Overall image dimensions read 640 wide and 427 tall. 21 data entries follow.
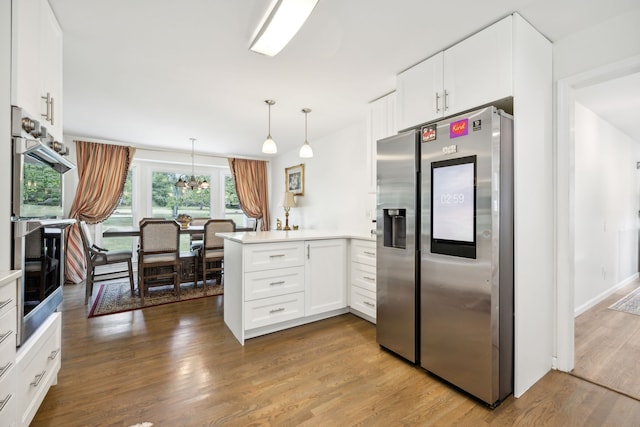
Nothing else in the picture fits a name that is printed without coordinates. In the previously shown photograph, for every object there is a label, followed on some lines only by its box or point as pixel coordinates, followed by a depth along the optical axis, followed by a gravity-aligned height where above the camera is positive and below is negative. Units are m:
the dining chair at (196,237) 4.57 -0.36
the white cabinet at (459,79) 1.81 +0.97
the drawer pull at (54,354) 1.72 -0.85
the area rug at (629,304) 3.22 -1.06
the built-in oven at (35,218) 1.35 -0.01
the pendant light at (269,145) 3.22 +0.78
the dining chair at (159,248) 3.58 -0.42
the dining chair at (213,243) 4.01 -0.39
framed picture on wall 5.39 +0.69
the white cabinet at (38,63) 1.38 +0.86
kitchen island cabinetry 2.54 -0.61
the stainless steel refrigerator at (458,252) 1.70 -0.25
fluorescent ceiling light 1.55 +1.12
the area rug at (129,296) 3.39 -1.08
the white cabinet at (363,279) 2.85 -0.66
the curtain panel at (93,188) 4.65 +0.46
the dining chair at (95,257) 3.62 -0.55
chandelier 5.19 +0.57
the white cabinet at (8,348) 1.16 -0.55
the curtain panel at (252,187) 6.24 +0.62
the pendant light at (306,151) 3.40 +0.75
